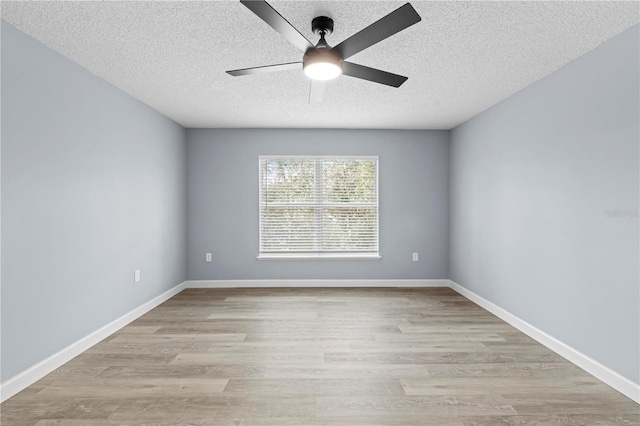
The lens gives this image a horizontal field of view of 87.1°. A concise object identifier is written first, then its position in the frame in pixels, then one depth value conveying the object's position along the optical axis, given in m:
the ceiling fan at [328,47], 1.67
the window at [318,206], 5.05
